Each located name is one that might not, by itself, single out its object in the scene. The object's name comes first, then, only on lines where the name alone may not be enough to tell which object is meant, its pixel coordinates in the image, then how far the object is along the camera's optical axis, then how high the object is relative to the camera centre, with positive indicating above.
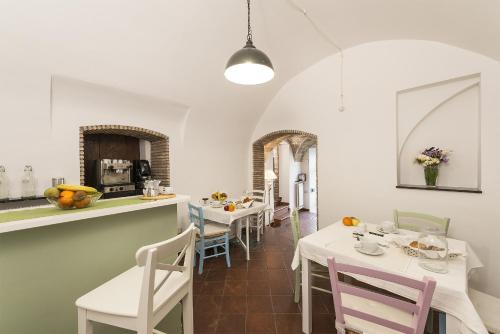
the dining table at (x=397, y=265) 1.17 -0.65
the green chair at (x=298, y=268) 2.30 -1.06
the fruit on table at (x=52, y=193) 1.24 -0.14
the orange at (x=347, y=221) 2.36 -0.59
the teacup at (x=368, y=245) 1.64 -0.60
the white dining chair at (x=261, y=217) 4.54 -1.07
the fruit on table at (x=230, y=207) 3.38 -0.63
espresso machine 2.93 -0.15
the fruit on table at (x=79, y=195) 1.26 -0.16
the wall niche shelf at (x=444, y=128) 2.58 +0.46
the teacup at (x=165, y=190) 1.97 -0.22
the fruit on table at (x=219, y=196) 3.79 -0.51
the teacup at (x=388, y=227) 2.13 -0.59
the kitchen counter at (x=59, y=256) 1.05 -0.50
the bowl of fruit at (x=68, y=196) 1.25 -0.17
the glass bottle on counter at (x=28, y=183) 2.20 -0.16
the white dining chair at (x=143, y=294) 0.95 -0.63
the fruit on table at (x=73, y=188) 1.28 -0.12
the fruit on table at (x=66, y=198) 1.24 -0.17
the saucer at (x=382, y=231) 2.12 -0.63
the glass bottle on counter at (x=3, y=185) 2.07 -0.16
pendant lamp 1.60 +0.79
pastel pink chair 1.05 -0.80
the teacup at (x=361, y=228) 2.14 -0.62
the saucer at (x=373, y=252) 1.61 -0.63
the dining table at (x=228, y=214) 3.25 -0.72
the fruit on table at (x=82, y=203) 1.29 -0.21
